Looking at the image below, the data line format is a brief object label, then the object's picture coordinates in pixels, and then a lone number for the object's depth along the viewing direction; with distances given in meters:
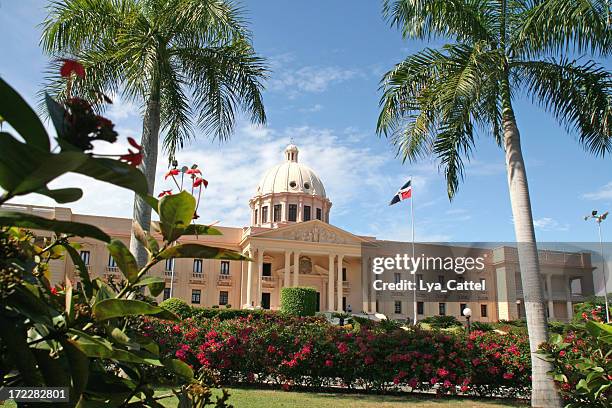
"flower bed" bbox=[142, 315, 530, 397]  8.98
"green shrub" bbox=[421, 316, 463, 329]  30.88
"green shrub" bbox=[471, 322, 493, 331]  27.12
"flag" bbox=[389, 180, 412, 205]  29.95
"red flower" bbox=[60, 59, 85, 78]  1.16
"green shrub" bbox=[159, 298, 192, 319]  20.33
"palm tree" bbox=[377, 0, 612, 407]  8.05
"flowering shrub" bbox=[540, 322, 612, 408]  3.69
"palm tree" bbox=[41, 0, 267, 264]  8.25
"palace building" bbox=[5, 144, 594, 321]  43.06
